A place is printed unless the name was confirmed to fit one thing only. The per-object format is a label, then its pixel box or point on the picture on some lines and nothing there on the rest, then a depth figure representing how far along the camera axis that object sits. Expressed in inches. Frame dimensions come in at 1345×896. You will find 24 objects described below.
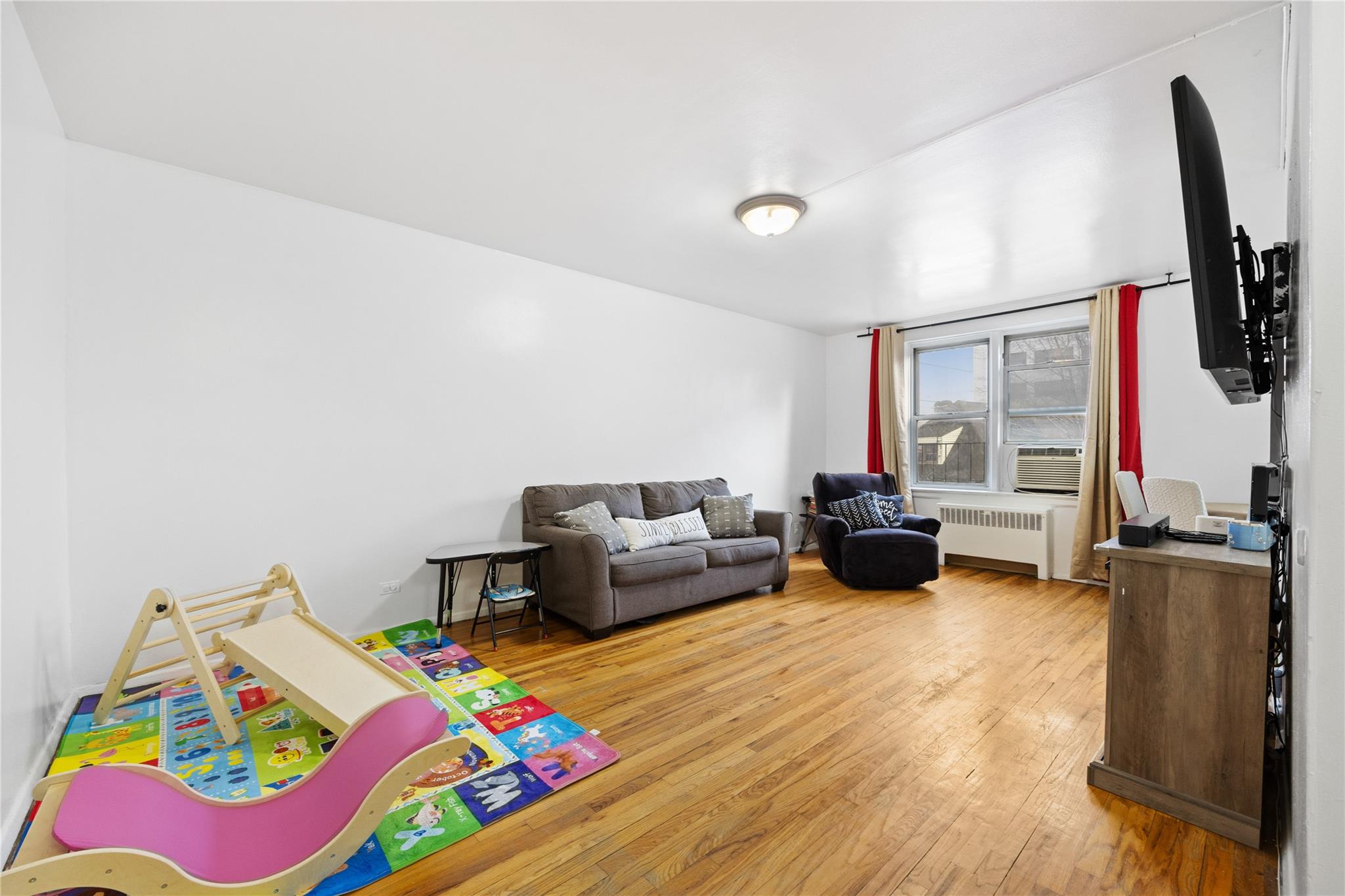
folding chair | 134.5
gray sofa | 136.9
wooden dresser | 65.6
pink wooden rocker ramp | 50.0
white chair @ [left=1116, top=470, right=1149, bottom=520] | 124.7
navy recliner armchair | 183.8
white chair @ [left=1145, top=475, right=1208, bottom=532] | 123.4
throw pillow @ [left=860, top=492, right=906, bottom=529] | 203.6
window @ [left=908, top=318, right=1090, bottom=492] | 209.5
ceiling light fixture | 122.9
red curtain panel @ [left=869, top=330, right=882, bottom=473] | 248.4
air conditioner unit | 204.1
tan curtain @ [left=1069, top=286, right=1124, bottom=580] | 186.5
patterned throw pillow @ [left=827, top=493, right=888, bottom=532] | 201.3
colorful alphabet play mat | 68.8
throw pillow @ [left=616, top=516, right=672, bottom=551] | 159.0
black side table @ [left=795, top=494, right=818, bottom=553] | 254.4
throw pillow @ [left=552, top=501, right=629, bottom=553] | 151.9
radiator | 199.6
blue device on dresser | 71.3
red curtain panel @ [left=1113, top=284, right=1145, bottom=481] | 182.9
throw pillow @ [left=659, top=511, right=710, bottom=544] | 170.1
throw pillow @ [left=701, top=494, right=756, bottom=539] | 184.5
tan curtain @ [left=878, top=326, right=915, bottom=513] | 241.3
